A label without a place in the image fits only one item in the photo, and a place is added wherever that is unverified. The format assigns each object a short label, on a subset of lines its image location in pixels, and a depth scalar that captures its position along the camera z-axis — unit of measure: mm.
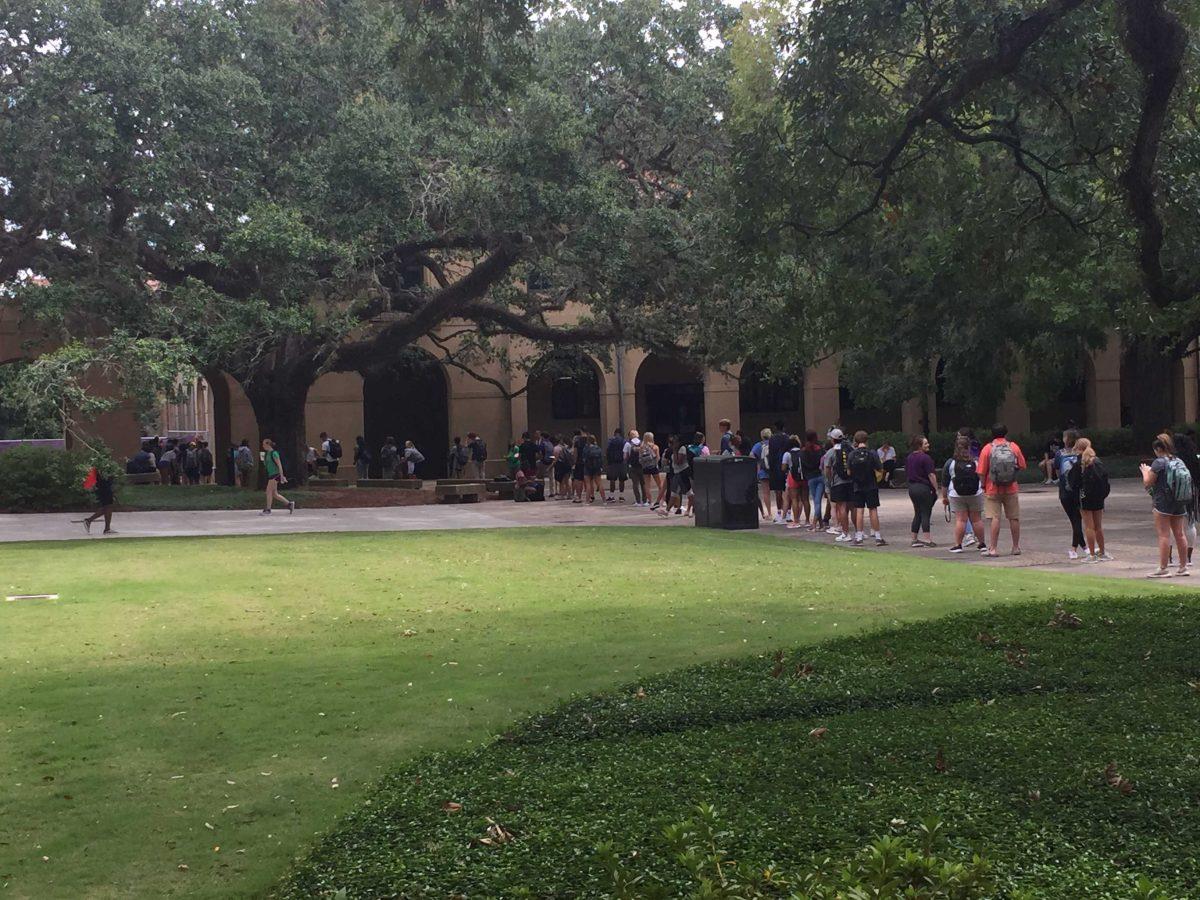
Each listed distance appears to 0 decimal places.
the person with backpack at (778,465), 21906
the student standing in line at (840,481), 18844
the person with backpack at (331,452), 39062
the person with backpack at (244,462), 35781
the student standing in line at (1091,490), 15336
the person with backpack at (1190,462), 15916
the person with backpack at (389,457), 38062
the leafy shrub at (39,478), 26984
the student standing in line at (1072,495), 16062
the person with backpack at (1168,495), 14195
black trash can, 21047
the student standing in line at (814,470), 20500
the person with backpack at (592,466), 28781
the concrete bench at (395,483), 33812
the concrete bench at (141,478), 36719
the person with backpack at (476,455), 39219
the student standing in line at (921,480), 18062
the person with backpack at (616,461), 28125
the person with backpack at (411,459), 36750
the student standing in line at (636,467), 26938
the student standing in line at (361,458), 38750
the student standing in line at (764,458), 22484
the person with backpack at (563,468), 30766
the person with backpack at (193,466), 38719
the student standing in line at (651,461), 25922
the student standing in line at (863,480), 18484
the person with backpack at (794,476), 21203
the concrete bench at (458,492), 30875
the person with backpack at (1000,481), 16797
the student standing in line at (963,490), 16922
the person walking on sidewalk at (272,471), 25453
